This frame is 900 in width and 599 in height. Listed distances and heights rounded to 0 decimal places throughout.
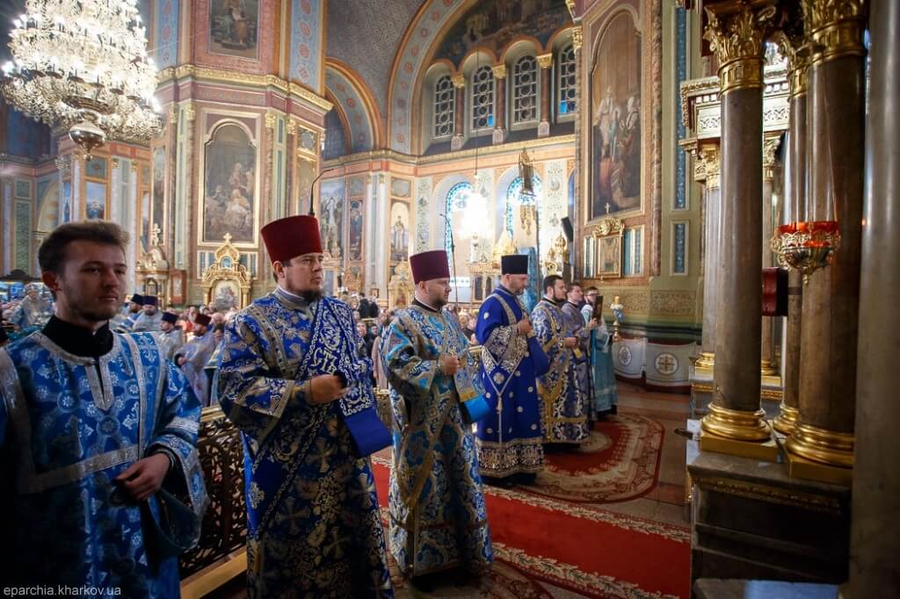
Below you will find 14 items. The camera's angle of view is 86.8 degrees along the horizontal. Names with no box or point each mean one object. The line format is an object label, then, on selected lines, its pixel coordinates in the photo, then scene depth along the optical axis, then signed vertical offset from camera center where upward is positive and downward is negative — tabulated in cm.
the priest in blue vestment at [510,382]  443 -81
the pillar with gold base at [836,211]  208 +39
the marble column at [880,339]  137 -12
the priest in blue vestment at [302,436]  204 -63
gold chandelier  827 +411
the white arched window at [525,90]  1991 +873
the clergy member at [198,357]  573 -78
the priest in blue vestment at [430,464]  287 -105
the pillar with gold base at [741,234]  262 +36
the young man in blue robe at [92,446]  136 -48
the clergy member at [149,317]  751 -40
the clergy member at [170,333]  635 -56
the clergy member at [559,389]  559 -111
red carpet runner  294 -179
